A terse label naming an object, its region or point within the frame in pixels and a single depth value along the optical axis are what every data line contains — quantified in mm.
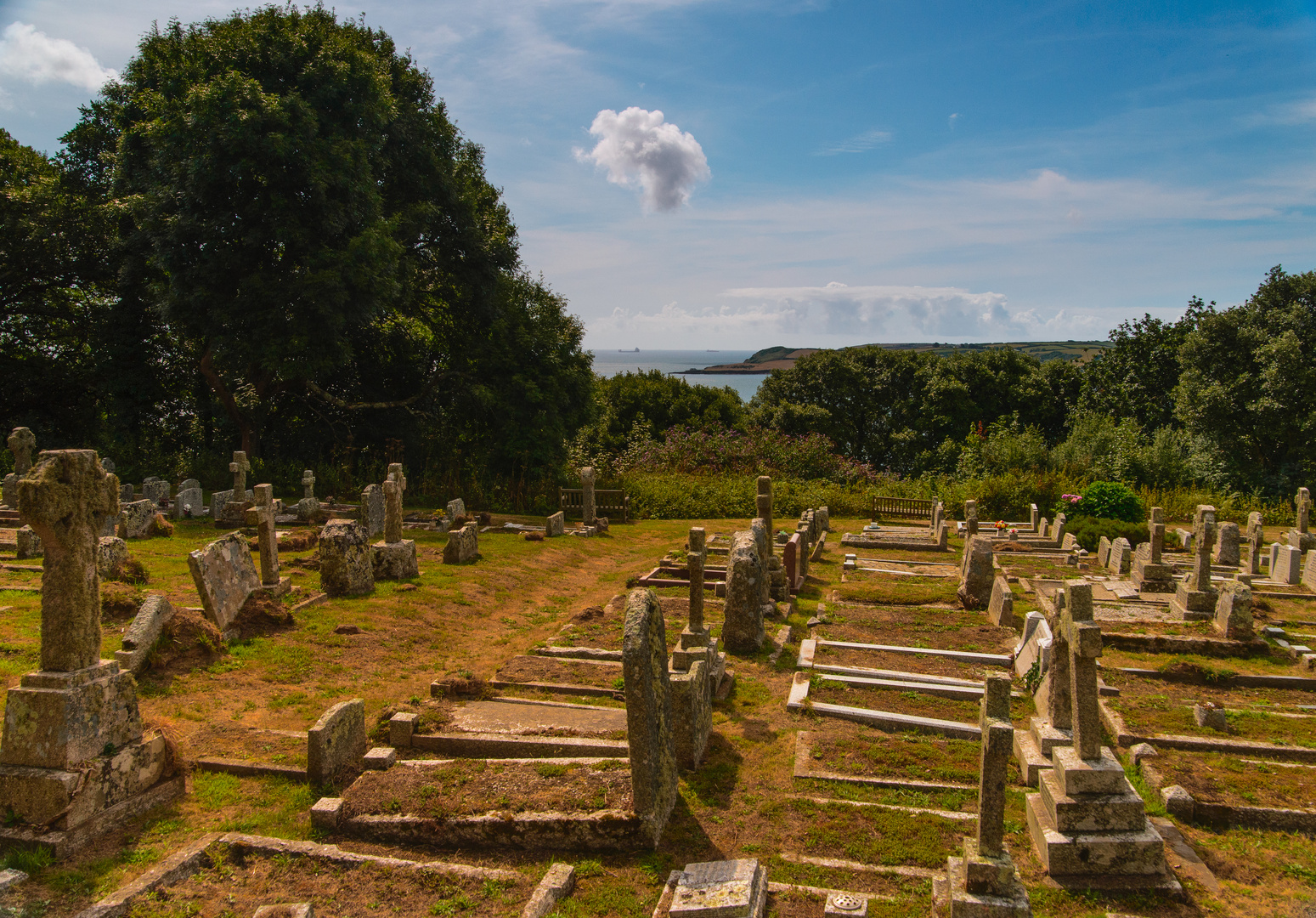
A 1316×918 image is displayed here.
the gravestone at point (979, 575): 13219
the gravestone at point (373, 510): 17953
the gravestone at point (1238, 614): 10922
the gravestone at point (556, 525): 19719
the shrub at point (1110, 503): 19734
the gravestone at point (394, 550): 13695
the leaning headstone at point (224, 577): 9703
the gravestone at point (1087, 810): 5770
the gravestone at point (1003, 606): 12070
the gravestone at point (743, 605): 10891
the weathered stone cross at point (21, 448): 16781
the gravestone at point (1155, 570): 14328
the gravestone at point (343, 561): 12203
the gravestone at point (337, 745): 6711
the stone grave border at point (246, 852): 5188
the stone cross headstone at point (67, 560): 5984
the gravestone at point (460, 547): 15477
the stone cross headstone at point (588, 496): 20922
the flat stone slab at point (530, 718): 7938
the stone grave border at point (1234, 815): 6480
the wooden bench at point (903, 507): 24172
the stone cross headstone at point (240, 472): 17312
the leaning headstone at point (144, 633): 8297
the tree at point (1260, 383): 24484
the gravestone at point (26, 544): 12922
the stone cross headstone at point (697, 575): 9625
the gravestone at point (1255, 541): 15633
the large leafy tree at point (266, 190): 19047
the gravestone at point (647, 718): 6090
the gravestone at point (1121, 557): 16109
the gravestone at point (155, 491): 19422
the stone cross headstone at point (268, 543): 11562
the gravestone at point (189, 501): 18656
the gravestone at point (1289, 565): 14906
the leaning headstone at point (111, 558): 11672
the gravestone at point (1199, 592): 12188
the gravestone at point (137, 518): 15539
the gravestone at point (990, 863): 4973
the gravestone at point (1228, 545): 16312
